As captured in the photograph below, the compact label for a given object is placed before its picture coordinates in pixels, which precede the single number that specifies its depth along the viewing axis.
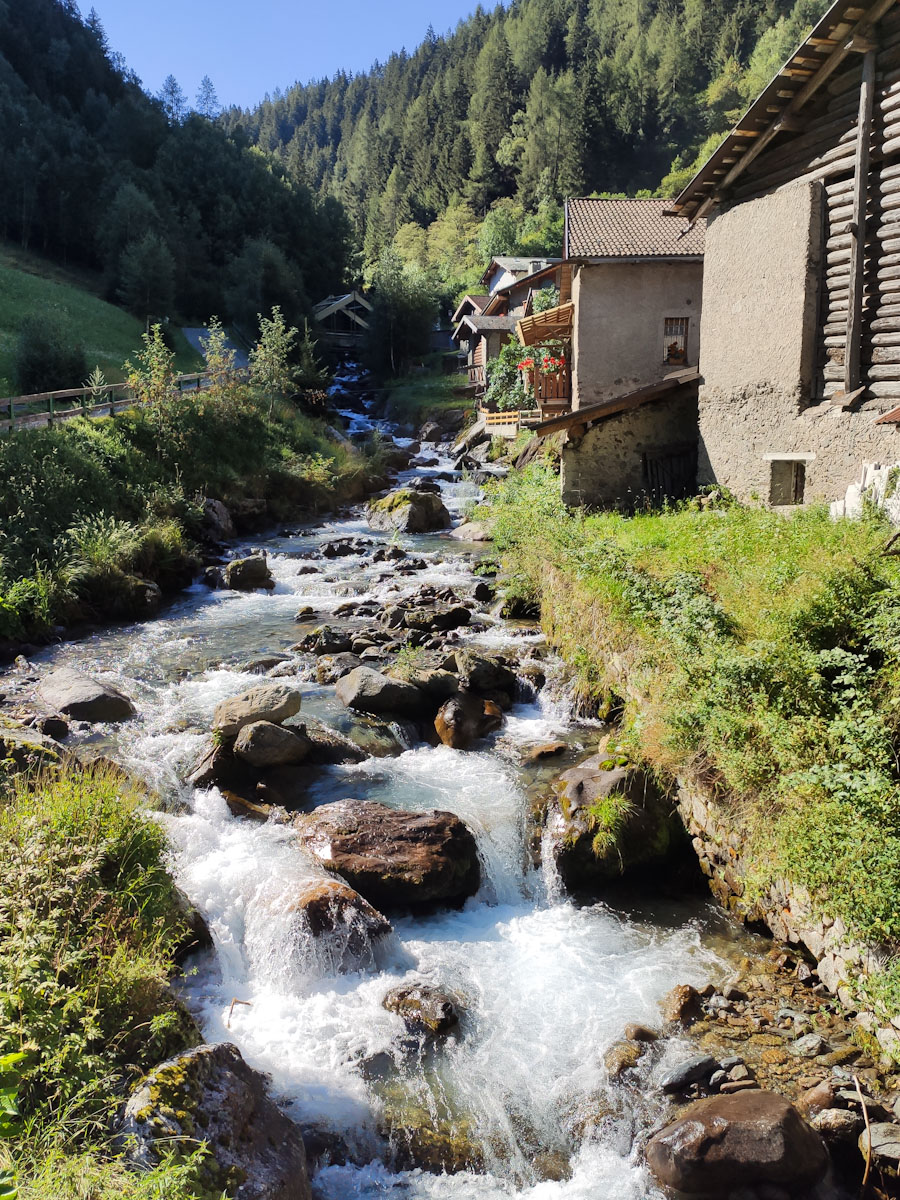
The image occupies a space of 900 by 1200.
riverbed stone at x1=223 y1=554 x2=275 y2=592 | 19.88
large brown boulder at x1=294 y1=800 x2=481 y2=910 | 8.43
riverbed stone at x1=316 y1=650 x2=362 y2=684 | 13.60
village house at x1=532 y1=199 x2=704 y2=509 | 20.83
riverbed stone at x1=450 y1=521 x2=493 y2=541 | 23.91
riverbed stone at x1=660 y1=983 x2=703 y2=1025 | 6.93
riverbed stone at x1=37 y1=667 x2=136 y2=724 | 11.94
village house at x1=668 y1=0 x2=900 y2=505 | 12.78
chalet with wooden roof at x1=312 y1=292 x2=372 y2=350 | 57.69
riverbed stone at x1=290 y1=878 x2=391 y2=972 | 7.55
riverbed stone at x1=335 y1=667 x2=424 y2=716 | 12.16
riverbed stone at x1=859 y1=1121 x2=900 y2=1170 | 5.45
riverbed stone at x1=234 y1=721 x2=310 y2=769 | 10.42
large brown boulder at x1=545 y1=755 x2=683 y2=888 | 8.83
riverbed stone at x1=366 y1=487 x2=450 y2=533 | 25.61
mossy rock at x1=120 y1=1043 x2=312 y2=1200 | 4.89
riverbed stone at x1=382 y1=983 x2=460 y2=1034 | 6.95
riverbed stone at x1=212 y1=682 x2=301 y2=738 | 10.88
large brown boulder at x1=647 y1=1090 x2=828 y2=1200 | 5.40
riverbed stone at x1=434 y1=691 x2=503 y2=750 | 11.57
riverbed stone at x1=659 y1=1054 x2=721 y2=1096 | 6.21
